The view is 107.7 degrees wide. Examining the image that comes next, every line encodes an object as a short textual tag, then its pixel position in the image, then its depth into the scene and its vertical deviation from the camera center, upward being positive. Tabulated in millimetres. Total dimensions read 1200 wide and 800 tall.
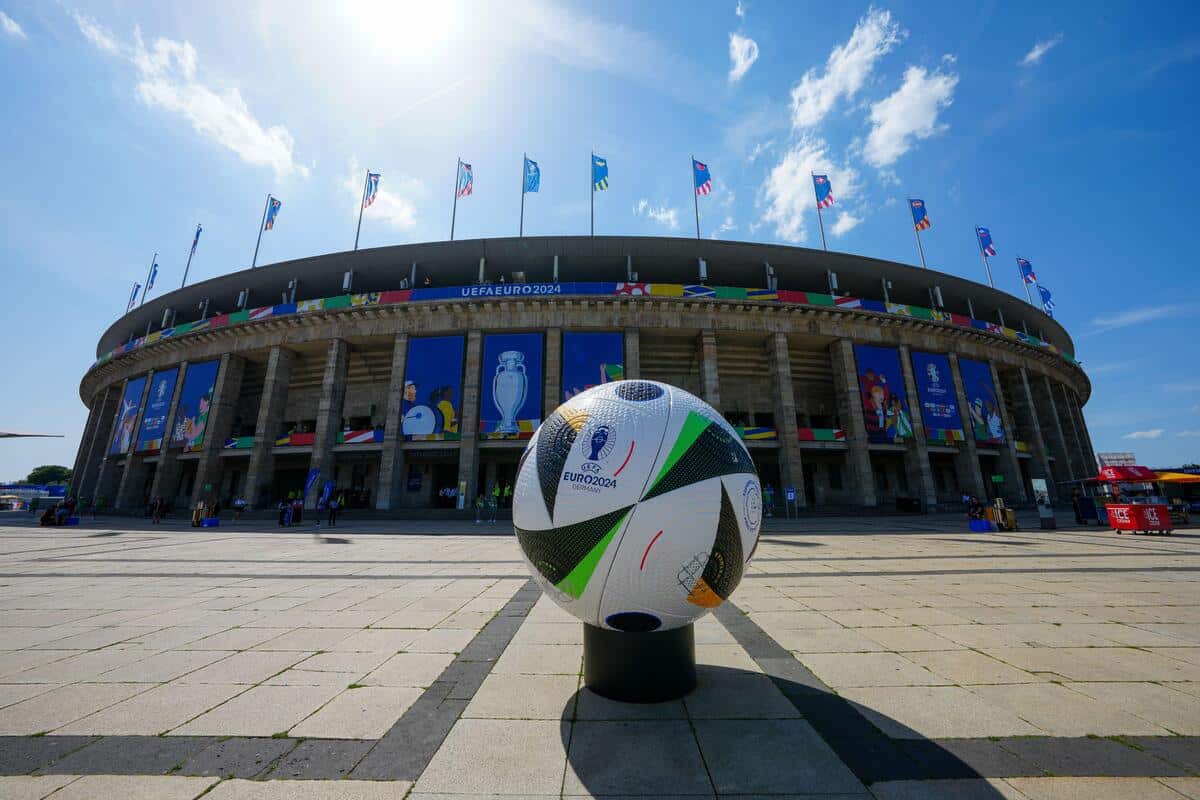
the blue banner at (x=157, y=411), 32469 +7540
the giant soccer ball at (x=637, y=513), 3102 -16
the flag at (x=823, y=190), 33094 +23557
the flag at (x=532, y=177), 33562 +24873
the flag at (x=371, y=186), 34062 +24630
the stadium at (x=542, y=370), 28328 +9695
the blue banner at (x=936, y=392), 30562 +8084
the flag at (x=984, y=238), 37000 +22267
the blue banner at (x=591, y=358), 28000 +9557
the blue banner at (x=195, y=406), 31047 +7466
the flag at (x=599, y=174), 32656 +24514
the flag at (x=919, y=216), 34188 +22317
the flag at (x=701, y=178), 32531 +24069
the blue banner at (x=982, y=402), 31906 +7724
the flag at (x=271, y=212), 35469 +23687
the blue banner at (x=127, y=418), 34594 +7459
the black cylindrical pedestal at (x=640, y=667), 3363 -1186
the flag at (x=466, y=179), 32688 +24160
